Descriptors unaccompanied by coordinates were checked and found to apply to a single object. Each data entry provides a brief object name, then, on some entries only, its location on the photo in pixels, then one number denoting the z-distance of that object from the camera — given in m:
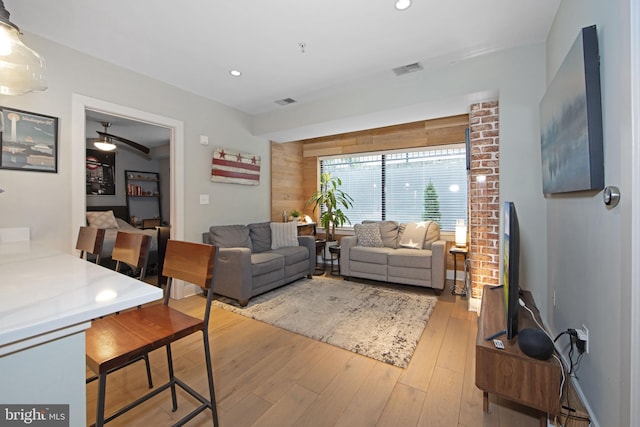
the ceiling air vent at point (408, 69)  2.82
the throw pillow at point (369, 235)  4.08
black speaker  1.31
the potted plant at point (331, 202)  4.78
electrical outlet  1.43
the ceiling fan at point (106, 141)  4.55
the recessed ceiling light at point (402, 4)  1.93
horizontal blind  4.23
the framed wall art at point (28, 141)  2.18
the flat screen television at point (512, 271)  1.40
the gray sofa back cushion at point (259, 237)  3.96
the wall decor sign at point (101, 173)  5.40
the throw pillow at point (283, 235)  4.08
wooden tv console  1.29
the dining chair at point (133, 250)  1.49
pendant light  1.35
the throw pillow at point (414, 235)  3.88
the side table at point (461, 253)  3.38
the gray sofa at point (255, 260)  3.03
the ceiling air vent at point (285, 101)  3.74
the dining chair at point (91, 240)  1.79
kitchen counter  0.60
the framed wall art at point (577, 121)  1.27
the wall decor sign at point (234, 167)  3.78
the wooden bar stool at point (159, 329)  1.04
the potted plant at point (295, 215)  4.86
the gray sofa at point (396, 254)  3.40
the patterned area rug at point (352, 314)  2.21
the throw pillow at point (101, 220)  4.48
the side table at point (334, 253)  4.38
